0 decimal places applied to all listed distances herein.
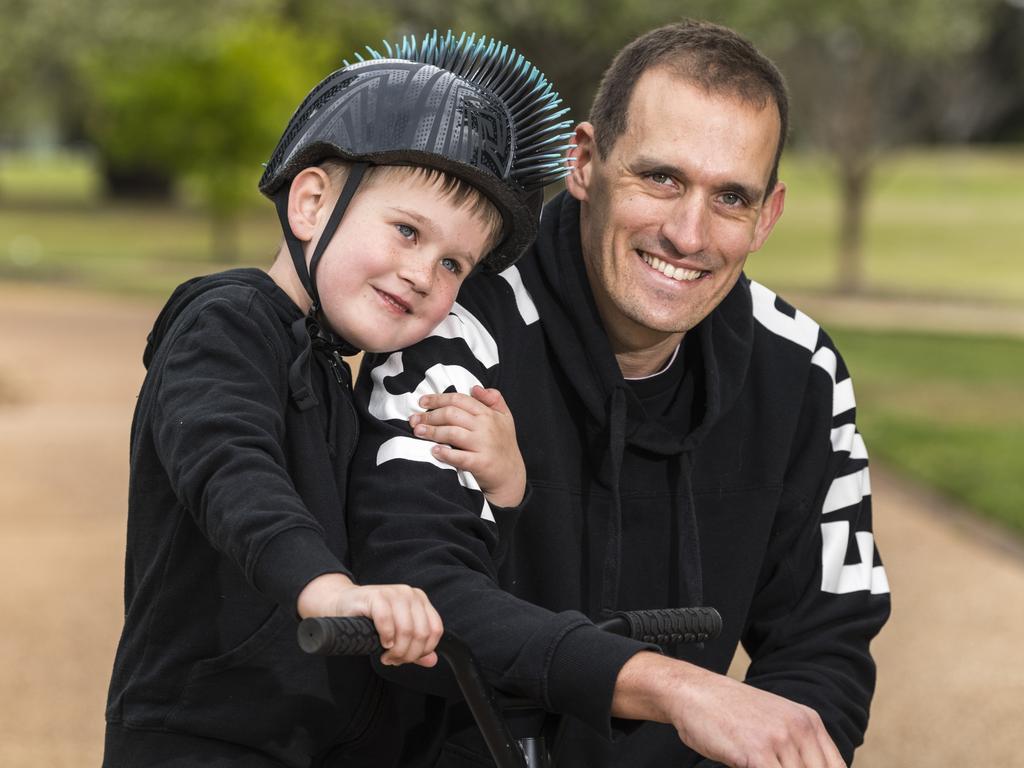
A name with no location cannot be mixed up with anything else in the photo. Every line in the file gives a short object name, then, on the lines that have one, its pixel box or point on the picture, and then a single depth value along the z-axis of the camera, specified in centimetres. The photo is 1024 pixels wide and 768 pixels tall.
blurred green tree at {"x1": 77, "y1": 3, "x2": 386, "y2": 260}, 3078
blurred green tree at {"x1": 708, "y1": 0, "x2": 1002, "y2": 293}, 2445
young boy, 247
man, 292
